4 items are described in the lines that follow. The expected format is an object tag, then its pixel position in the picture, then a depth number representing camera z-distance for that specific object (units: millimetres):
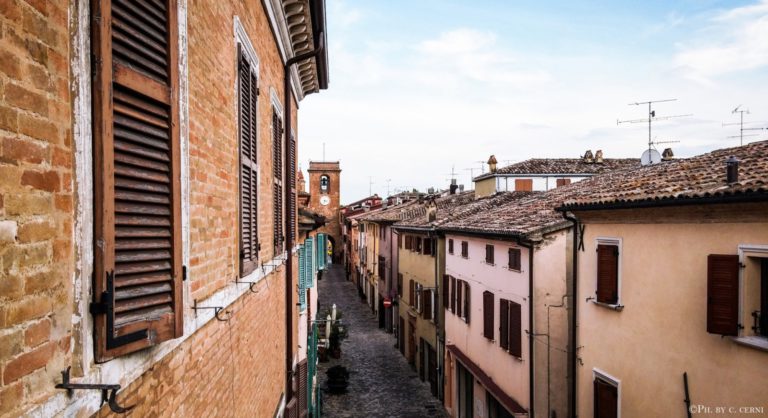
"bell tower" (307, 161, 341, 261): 62438
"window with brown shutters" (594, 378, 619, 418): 10117
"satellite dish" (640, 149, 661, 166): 17422
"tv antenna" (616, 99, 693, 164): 17422
